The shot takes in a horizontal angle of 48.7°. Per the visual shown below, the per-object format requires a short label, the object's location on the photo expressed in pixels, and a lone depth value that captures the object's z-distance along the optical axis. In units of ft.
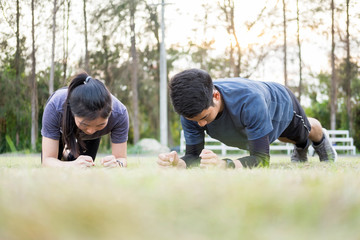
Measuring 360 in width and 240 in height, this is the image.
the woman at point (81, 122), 10.43
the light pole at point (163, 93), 53.67
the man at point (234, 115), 9.87
